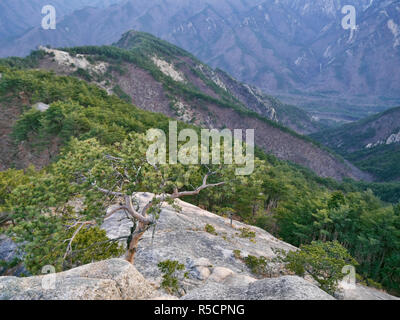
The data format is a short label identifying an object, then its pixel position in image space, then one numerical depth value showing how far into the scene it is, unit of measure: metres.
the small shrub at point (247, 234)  18.56
